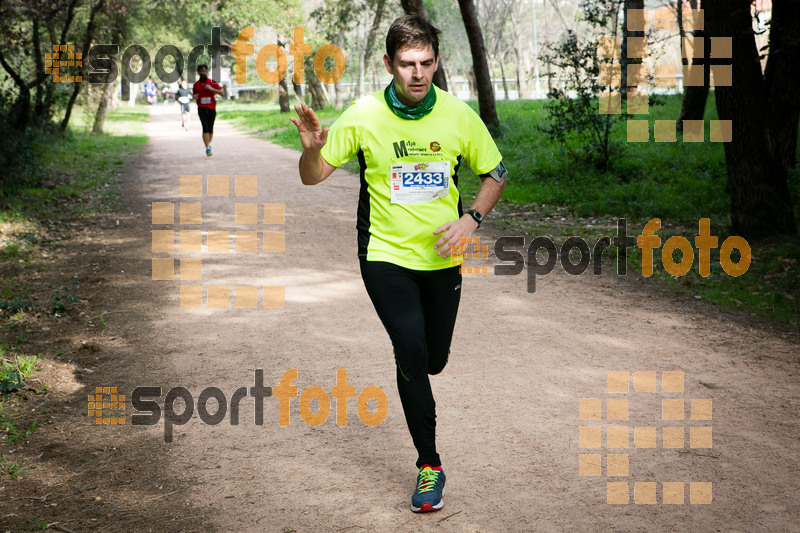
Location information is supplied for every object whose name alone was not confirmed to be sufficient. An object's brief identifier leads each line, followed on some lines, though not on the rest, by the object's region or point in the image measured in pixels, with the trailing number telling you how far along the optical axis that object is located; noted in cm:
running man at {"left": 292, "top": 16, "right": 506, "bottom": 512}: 364
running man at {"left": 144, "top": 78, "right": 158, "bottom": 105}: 6875
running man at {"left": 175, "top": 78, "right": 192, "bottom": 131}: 2930
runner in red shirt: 1795
